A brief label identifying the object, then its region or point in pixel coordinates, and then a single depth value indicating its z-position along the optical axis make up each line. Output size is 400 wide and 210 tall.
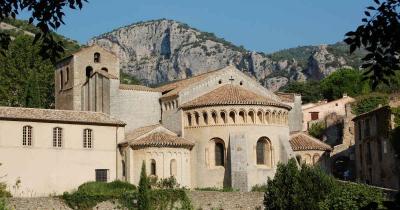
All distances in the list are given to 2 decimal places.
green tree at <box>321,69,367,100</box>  110.44
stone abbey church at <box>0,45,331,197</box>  52.00
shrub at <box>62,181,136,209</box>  46.84
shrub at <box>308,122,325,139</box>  85.22
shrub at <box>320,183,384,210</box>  39.28
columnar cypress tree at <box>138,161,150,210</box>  46.25
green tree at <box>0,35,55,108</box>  81.19
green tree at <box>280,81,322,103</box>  119.31
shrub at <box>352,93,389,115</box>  85.69
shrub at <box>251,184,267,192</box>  53.84
